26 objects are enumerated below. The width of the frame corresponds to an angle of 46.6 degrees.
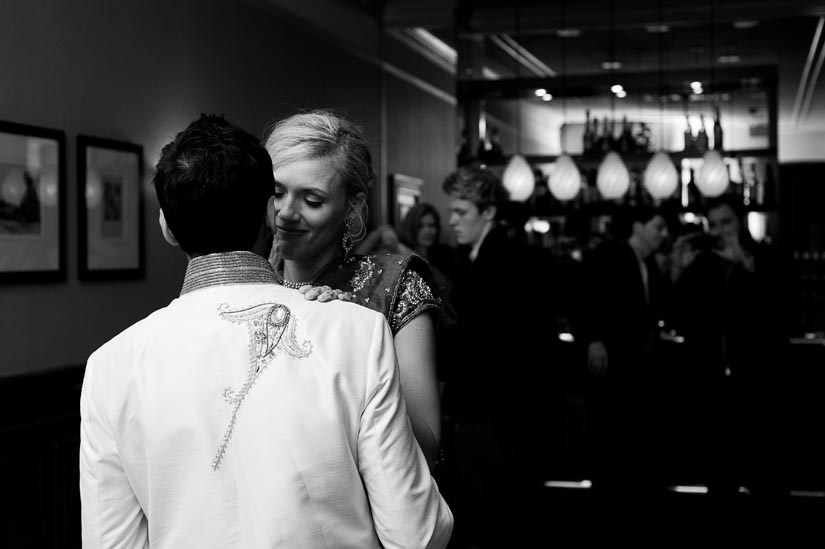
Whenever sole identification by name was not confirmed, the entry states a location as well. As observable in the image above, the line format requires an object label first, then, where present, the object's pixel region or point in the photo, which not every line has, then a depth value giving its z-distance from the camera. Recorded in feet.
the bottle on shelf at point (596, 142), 27.09
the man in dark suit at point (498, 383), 12.11
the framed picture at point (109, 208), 15.10
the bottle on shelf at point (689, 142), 27.30
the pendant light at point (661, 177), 24.13
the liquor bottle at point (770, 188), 26.17
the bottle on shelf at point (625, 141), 27.71
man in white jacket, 3.89
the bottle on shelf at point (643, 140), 27.48
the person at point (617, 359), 17.25
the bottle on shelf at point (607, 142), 27.45
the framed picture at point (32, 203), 13.41
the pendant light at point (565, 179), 24.72
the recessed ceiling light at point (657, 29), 27.09
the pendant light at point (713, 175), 23.62
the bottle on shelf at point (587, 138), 27.99
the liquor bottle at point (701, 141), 26.94
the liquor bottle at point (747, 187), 26.37
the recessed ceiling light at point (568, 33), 27.63
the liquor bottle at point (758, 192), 26.37
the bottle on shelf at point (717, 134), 25.98
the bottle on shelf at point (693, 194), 26.50
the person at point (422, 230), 21.98
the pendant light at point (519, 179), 24.82
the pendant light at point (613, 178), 24.45
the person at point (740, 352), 17.76
